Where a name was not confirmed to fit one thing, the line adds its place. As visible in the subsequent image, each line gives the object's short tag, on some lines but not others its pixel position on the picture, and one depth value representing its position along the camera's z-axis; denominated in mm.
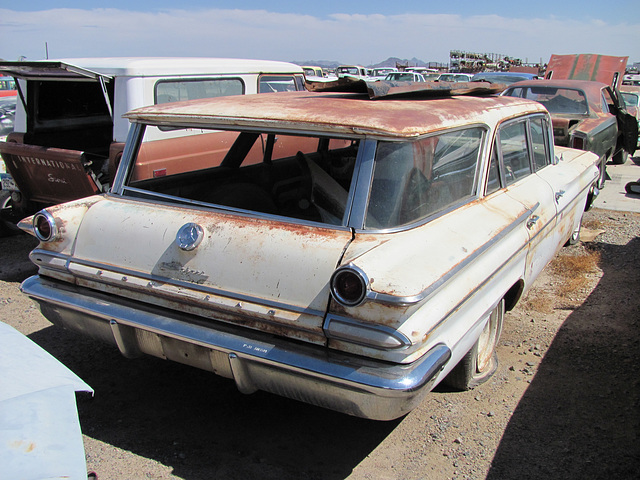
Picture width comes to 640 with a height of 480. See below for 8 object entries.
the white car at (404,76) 23828
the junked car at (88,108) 5094
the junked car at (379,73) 28262
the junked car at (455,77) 24091
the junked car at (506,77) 16453
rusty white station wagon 2248
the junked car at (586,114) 7148
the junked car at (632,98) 12673
